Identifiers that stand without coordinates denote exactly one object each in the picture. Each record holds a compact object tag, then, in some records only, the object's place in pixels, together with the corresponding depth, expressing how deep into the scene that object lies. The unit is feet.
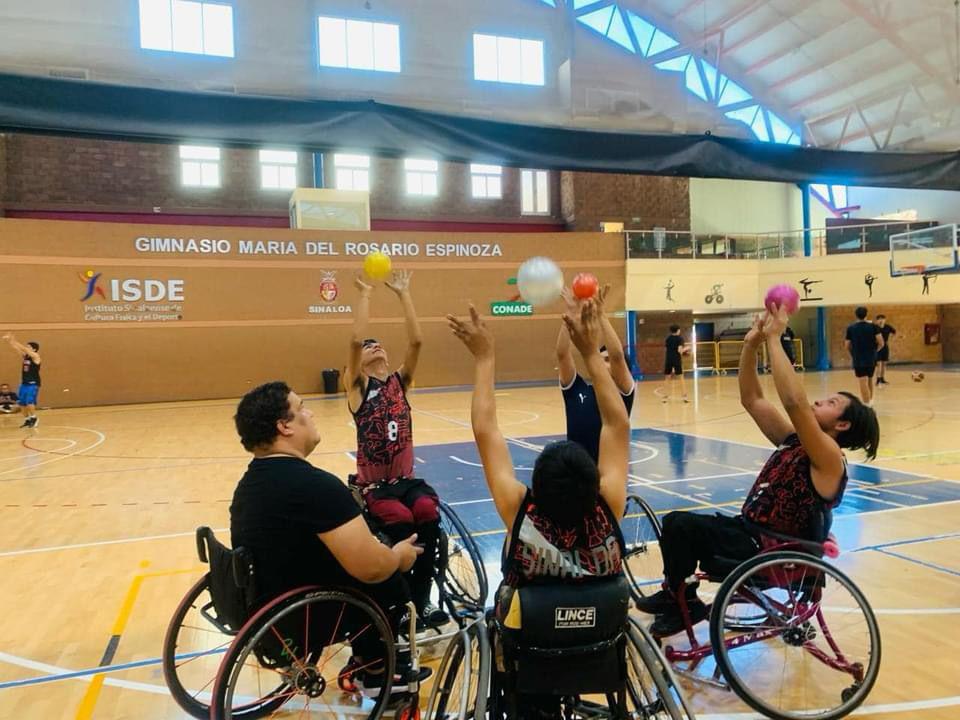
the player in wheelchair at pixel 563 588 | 5.77
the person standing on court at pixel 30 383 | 40.73
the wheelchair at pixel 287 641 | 7.09
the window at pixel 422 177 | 67.56
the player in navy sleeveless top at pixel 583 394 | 10.98
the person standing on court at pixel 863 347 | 36.09
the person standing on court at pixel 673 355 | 49.16
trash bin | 57.26
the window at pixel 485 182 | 69.77
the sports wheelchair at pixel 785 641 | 8.08
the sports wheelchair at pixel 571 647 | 5.73
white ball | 9.44
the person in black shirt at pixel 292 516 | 7.34
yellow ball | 12.57
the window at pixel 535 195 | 71.31
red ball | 8.68
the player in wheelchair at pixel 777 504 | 8.46
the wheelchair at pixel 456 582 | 10.39
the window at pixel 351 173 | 64.85
